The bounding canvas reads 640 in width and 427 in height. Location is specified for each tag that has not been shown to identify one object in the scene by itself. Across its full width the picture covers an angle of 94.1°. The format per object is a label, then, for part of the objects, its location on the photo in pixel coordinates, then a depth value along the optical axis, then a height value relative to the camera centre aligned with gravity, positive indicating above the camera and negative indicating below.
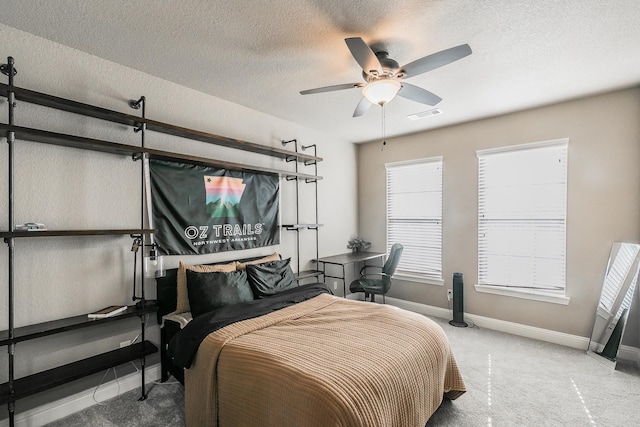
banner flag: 2.79 +0.06
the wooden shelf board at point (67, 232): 1.83 -0.12
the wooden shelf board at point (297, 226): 3.88 -0.16
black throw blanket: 2.08 -0.81
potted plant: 5.04 -0.52
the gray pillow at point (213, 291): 2.52 -0.67
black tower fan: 3.96 -1.19
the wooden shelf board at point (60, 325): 1.85 -0.76
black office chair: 4.12 -1.00
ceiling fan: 1.83 +0.98
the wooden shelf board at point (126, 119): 1.99 +0.79
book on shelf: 2.20 -0.75
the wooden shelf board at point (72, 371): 1.84 -1.10
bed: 1.53 -0.87
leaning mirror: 2.91 -0.91
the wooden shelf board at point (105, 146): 1.96 +0.53
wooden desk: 4.15 -0.66
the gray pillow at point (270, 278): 2.90 -0.66
